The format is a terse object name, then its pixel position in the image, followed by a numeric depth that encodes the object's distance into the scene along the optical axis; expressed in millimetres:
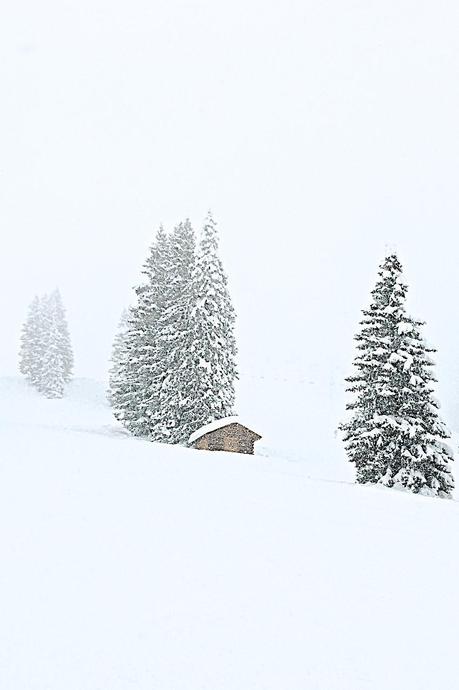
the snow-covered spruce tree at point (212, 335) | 31359
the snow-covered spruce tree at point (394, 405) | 21339
